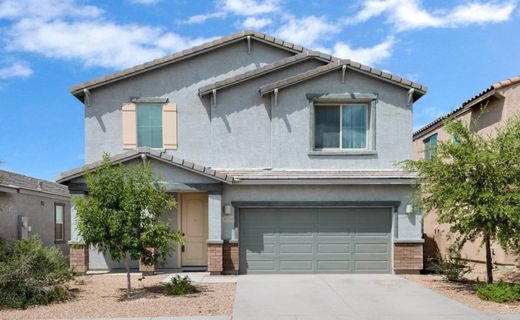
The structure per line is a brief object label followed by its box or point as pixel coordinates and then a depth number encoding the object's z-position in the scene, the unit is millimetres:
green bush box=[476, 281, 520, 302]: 10039
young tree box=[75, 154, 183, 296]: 10258
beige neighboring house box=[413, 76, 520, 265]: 14922
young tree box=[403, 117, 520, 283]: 10297
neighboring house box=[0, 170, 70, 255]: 17145
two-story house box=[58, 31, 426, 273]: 13961
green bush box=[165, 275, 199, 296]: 10875
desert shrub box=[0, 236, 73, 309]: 9930
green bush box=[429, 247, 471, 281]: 12781
